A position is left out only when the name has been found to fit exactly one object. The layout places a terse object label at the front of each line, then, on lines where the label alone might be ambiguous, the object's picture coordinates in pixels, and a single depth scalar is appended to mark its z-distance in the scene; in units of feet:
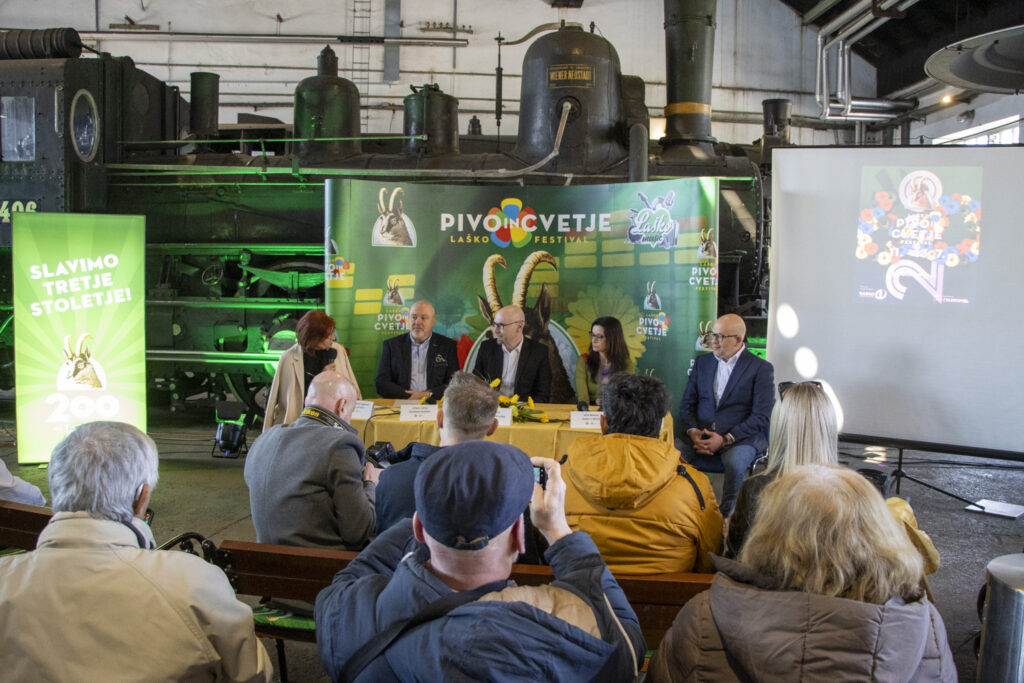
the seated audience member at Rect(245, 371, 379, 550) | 8.39
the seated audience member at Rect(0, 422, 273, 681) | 4.95
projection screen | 14.55
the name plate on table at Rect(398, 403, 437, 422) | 14.11
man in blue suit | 14.35
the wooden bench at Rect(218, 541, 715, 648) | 7.14
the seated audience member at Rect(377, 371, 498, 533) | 7.54
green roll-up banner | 18.52
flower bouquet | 14.44
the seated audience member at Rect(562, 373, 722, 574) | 7.13
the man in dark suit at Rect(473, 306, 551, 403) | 17.07
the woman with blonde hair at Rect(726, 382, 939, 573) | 8.05
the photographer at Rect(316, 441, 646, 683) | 3.99
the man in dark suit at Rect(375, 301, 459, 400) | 17.66
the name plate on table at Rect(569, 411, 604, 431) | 13.80
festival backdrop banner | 19.30
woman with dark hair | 17.75
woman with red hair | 16.33
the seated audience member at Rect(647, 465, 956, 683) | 4.48
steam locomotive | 23.40
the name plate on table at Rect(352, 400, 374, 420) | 14.35
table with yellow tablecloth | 13.79
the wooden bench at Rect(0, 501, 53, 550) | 8.63
